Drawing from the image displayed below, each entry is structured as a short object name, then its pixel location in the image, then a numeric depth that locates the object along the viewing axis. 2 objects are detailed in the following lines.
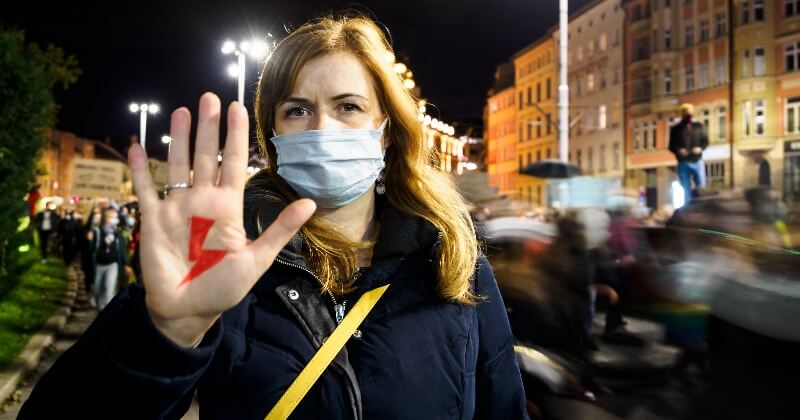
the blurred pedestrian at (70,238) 26.97
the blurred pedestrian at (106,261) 13.72
